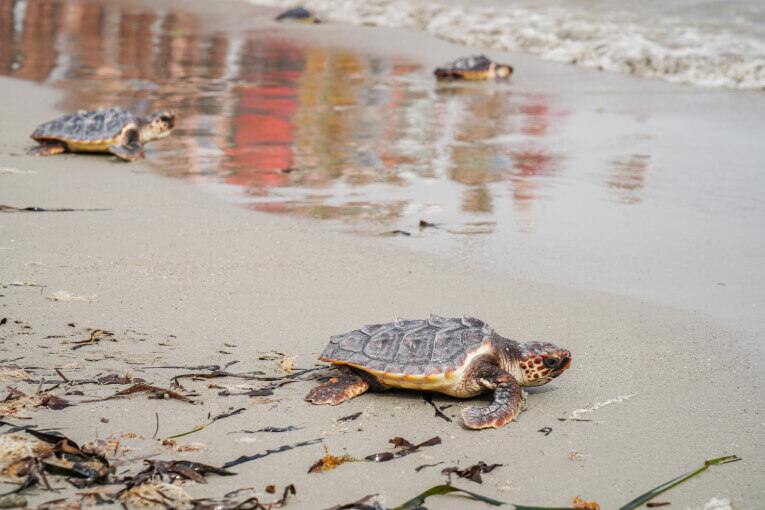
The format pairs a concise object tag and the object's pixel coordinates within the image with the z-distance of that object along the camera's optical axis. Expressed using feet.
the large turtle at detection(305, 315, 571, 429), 22.75
